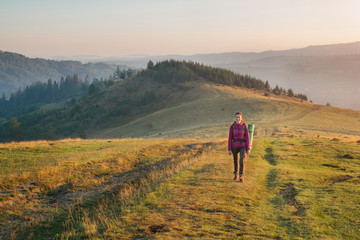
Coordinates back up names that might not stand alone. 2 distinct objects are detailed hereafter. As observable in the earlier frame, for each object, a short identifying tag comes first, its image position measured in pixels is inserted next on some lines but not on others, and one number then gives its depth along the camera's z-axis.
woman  14.78
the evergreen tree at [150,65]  186.70
